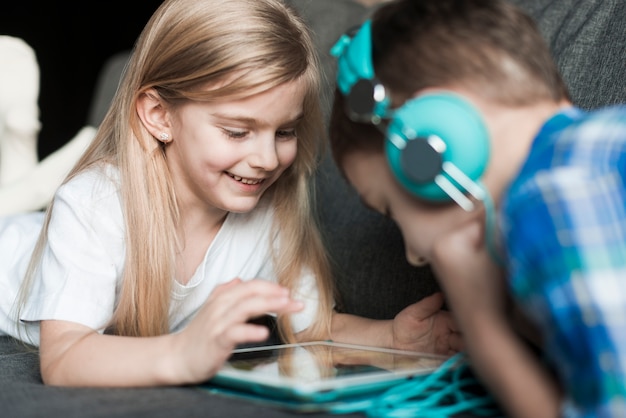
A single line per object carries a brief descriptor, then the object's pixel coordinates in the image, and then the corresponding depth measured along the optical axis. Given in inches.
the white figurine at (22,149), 66.5
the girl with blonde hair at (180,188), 44.7
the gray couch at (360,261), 32.0
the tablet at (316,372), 31.8
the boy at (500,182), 24.9
